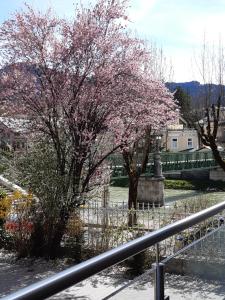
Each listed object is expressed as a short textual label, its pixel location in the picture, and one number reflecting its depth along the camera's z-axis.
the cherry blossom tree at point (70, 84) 13.82
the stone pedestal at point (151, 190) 31.62
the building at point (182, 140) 78.06
